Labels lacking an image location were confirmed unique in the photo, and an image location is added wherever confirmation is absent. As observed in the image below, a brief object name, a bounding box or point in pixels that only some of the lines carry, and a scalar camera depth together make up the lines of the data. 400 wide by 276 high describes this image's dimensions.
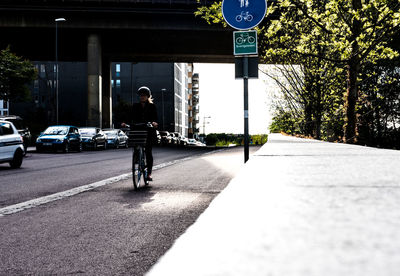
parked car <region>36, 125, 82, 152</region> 25.19
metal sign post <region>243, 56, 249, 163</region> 9.08
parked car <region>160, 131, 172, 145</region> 46.58
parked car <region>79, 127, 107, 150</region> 29.83
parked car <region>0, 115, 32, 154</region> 22.52
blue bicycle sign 8.28
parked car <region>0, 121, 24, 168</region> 13.64
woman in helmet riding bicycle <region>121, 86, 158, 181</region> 8.00
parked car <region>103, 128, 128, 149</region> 33.97
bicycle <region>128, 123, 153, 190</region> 7.86
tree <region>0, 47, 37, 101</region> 37.47
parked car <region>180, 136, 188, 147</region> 62.48
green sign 8.87
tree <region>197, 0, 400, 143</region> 11.45
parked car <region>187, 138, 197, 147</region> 78.32
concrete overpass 37.22
